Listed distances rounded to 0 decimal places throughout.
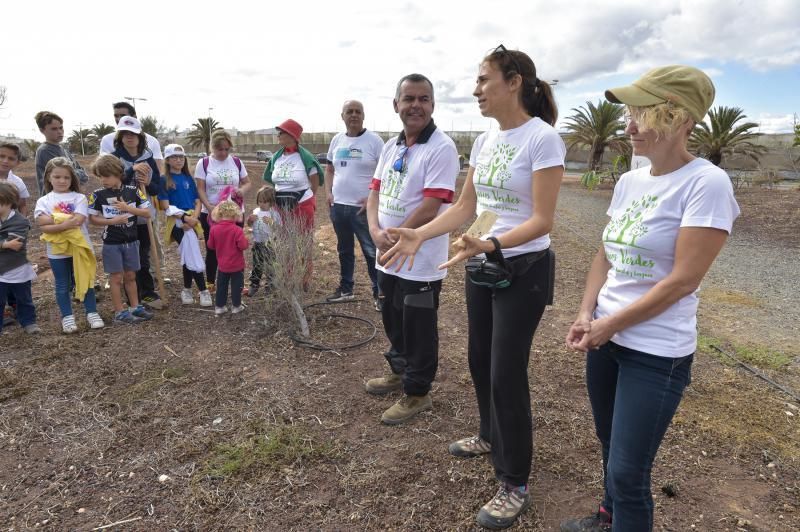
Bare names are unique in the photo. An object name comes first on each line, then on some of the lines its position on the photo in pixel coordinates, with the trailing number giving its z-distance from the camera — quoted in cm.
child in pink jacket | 470
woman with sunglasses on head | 196
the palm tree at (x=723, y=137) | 2142
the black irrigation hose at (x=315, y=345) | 413
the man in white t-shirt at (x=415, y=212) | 284
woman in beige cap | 150
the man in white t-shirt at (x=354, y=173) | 489
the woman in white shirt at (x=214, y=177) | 530
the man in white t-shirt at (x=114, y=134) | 493
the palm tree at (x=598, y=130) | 2494
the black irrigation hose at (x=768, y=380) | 353
